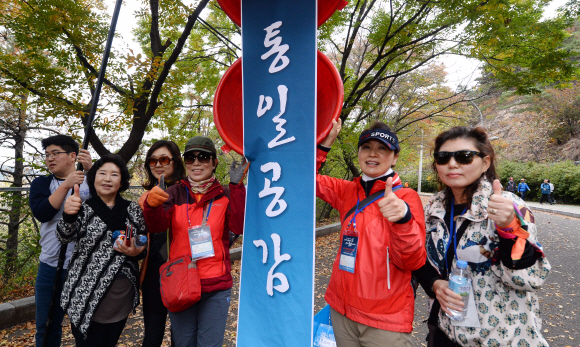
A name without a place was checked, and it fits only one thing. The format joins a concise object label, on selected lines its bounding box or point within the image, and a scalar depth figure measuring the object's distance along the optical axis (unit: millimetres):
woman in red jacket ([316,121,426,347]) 1456
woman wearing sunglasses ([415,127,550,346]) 1319
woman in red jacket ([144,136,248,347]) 1902
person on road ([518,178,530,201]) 19219
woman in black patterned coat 1883
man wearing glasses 2295
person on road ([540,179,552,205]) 18342
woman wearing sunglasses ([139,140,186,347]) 2111
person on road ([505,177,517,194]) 19091
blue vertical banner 1169
